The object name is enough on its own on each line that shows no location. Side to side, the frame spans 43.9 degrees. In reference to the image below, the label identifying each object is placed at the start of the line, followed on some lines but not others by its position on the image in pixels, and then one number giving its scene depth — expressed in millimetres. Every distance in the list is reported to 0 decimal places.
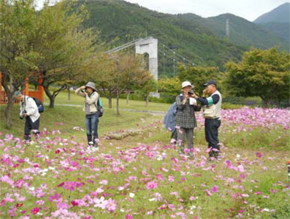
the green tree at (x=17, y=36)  13217
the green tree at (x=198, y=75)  45156
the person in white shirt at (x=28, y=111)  7688
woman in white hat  6898
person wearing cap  6836
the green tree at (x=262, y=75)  28938
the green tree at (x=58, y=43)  14031
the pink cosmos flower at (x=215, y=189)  3873
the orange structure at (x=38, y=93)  20902
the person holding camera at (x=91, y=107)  7992
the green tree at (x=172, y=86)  45656
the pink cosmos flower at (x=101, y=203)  3167
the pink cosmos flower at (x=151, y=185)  3586
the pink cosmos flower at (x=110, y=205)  3195
